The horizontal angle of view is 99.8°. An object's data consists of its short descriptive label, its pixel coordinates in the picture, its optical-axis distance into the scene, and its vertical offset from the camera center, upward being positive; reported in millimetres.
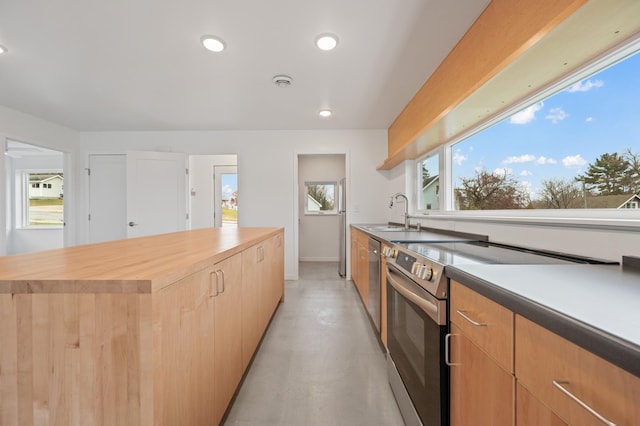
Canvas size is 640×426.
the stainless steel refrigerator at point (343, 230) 4383 -301
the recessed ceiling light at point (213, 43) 2041 +1316
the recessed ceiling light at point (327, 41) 2009 +1313
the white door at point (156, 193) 4145 +308
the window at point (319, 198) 5977 +318
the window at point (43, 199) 6109 +308
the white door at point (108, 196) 4527 +278
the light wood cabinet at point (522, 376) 428 -342
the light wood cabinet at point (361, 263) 2645 -564
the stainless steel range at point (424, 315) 986 -454
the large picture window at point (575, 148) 1085 +326
